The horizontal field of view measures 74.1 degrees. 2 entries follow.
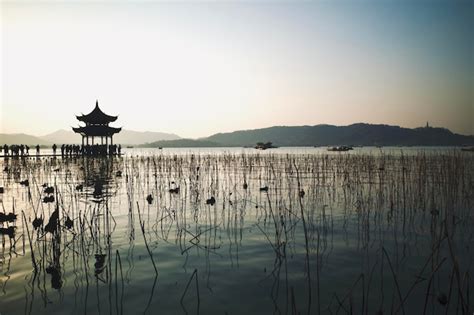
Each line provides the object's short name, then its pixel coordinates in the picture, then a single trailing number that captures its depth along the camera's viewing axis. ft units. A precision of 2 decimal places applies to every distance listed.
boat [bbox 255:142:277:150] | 397.88
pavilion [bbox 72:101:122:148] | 161.17
